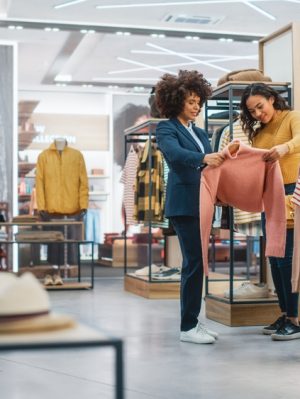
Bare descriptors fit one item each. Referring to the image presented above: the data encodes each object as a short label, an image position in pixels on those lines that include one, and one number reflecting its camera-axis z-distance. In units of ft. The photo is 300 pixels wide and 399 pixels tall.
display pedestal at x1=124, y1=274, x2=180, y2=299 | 22.29
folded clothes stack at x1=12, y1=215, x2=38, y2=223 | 25.61
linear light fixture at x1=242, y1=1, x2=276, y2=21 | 26.84
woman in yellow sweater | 14.37
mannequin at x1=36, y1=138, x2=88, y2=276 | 27.63
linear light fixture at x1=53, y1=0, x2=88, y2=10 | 26.43
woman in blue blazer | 13.75
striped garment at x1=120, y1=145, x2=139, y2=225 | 24.77
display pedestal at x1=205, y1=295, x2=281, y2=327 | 16.25
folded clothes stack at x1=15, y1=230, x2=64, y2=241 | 25.31
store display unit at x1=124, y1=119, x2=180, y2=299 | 22.27
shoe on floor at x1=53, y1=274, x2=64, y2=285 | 25.11
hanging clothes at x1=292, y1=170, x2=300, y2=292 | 13.19
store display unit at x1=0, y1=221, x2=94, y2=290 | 24.90
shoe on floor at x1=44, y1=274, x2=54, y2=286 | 25.05
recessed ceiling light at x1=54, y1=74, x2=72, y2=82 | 41.34
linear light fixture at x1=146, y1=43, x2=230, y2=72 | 33.50
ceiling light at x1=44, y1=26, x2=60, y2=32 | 29.98
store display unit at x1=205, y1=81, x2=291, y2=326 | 16.22
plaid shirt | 22.77
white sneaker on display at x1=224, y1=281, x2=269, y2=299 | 16.53
